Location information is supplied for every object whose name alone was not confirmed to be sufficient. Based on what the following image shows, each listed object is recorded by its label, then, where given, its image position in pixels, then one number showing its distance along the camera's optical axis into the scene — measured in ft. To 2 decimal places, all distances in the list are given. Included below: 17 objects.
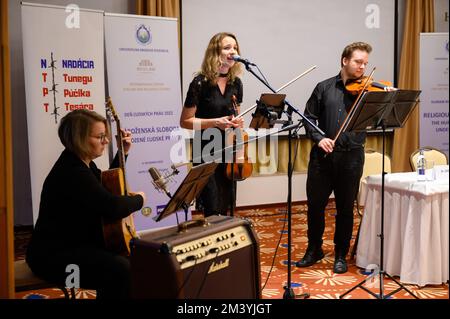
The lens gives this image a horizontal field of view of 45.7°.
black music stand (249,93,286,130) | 9.31
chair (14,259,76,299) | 8.05
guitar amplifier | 7.04
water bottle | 11.39
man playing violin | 11.72
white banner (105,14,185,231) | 14.52
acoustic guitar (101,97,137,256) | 8.13
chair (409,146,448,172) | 14.60
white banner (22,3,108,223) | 13.21
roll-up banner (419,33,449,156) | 19.58
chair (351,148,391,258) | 13.73
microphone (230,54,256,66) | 9.15
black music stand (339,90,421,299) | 9.49
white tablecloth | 10.72
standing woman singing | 10.52
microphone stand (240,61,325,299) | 9.25
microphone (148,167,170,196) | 8.18
